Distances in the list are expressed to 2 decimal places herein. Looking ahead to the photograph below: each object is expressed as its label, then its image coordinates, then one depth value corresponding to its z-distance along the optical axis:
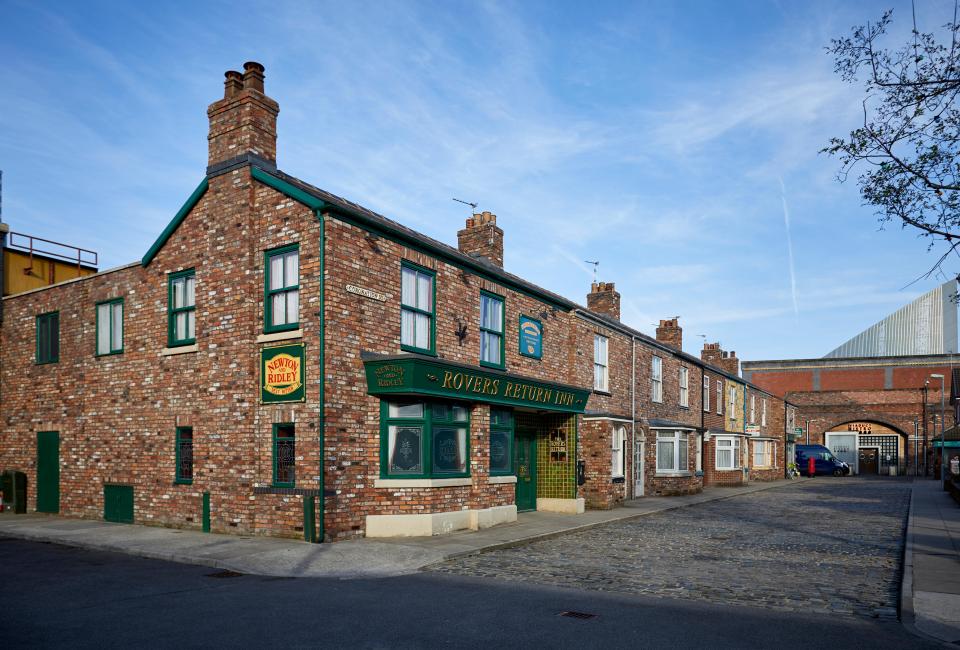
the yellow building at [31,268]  22.89
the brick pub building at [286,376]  14.30
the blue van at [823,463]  53.28
